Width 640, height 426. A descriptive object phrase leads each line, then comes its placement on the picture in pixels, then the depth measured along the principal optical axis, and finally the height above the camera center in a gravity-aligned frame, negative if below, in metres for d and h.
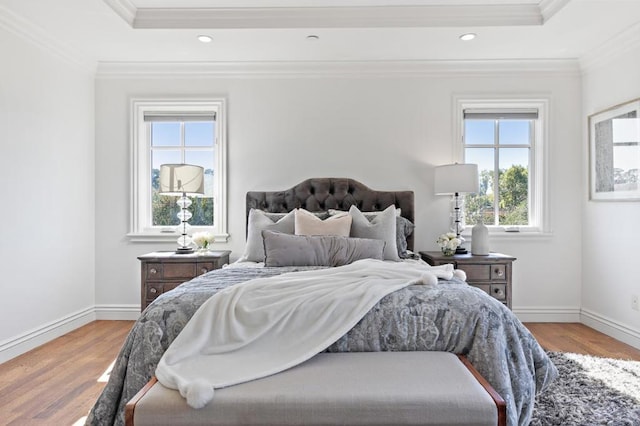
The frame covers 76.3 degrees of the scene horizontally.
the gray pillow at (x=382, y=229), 3.31 -0.13
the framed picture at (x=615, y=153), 3.43 +0.54
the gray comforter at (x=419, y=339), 1.82 -0.58
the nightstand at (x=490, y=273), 3.56 -0.53
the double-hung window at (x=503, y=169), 4.31 +0.47
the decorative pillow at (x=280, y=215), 3.70 -0.02
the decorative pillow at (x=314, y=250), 2.92 -0.27
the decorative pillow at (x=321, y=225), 3.28 -0.10
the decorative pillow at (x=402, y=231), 3.57 -0.17
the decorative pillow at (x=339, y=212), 3.70 +0.00
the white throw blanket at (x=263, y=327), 1.61 -0.51
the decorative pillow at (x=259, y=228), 3.40 -0.13
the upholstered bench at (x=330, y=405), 1.41 -0.67
